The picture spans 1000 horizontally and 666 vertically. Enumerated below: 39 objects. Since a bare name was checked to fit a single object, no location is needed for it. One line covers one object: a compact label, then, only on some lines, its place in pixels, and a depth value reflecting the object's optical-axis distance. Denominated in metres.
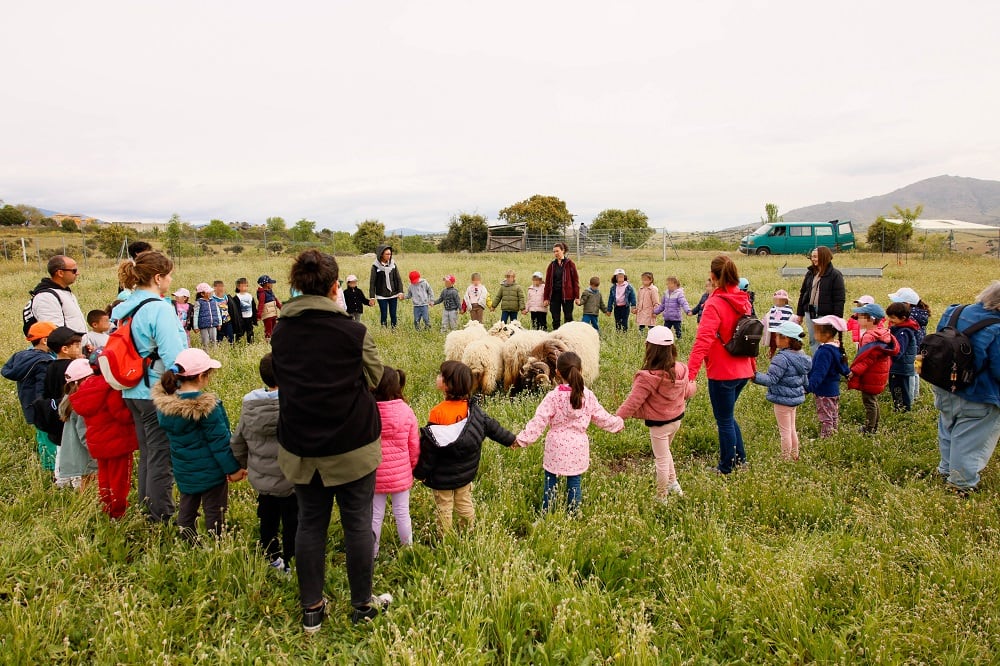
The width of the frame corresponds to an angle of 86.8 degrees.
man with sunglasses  5.37
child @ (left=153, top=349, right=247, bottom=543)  3.49
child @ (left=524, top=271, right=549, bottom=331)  11.17
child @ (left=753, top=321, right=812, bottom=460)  5.39
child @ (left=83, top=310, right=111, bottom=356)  5.73
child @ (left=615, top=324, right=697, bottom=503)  4.57
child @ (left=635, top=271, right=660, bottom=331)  10.88
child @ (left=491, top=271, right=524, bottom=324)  11.20
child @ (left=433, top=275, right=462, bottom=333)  11.80
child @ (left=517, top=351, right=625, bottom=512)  4.11
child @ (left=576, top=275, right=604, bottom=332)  11.05
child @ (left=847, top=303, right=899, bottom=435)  5.98
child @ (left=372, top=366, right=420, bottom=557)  3.58
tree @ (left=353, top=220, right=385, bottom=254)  44.38
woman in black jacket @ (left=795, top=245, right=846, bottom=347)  6.84
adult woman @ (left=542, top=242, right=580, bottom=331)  10.38
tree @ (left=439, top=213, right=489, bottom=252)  41.94
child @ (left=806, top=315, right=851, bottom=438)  5.79
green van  29.61
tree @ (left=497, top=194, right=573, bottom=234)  46.14
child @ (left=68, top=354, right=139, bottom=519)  4.03
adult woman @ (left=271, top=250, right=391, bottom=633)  2.75
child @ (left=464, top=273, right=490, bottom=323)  11.55
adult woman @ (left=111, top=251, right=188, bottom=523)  3.72
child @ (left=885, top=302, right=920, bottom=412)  6.58
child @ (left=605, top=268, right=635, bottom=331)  11.40
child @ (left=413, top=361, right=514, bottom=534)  3.72
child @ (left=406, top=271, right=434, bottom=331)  11.96
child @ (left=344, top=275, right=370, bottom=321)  11.10
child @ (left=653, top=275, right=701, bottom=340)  10.40
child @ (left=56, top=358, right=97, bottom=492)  4.45
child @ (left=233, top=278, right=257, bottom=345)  10.85
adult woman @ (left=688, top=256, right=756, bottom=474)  5.02
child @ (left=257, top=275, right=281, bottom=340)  11.30
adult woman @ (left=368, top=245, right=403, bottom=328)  11.51
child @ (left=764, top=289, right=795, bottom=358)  8.22
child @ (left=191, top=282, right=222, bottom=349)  9.96
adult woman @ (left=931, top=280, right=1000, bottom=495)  4.34
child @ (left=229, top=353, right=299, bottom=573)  3.41
